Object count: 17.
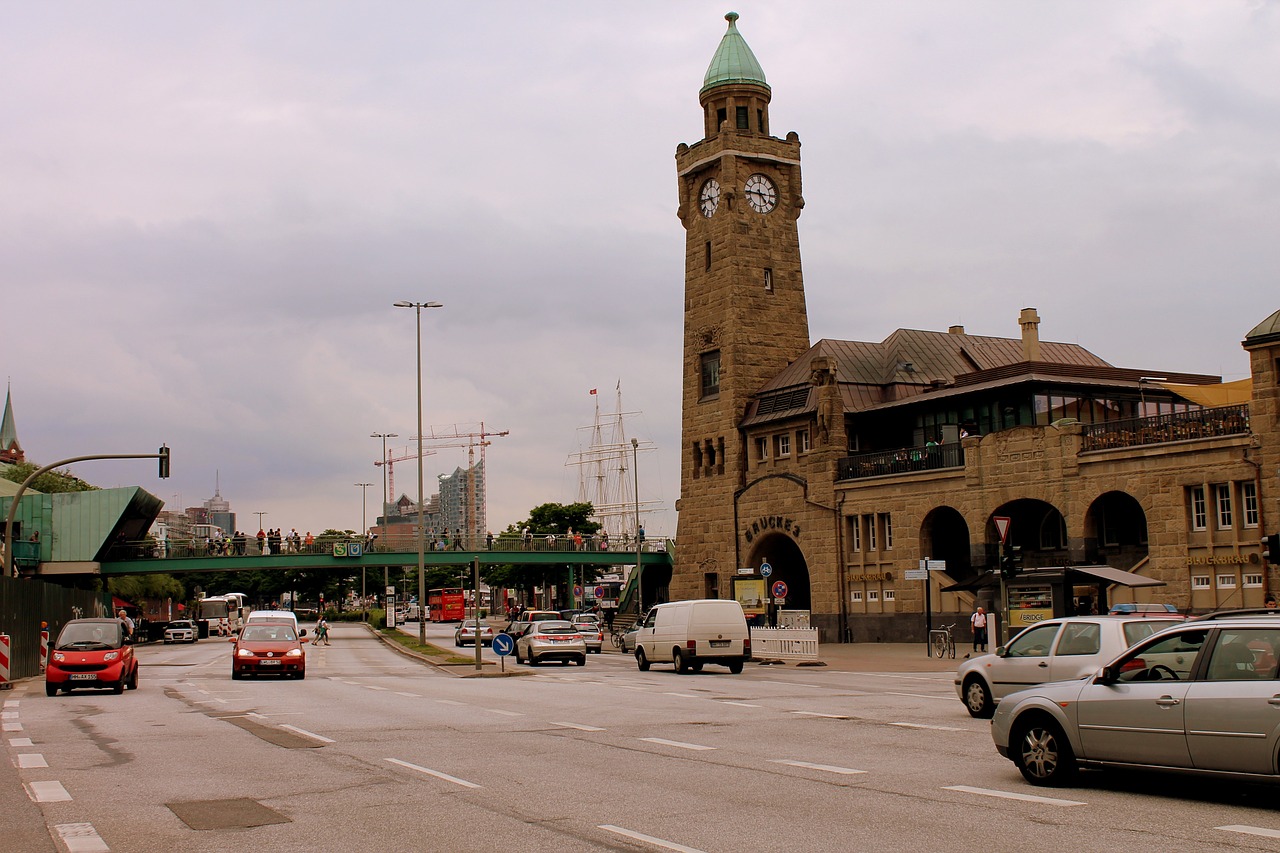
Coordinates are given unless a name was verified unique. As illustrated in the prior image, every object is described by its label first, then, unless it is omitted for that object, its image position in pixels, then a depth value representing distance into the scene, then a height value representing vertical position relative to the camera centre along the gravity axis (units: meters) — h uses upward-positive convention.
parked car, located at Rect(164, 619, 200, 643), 80.81 -3.27
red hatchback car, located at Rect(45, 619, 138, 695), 26.84 -1.58
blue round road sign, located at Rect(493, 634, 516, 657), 33.25 -1.85
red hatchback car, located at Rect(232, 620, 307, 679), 32.22 -1.95
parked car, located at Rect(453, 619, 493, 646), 61.72 -3.02
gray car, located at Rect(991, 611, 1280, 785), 9.76 -1.24
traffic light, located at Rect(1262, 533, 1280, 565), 23.58 +0.09
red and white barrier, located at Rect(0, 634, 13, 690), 29.61 -1.82
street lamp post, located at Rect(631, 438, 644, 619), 67.44 -1.44
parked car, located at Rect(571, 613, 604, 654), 50.59 -2.41
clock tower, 60.38 +12.82
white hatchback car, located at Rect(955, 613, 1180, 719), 16.52 -1.25
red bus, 97.88 -2.52
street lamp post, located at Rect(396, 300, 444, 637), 53.22 +1.82
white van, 34.00 -1.77
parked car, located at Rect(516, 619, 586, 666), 40.56 -2.29
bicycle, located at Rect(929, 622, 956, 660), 39.22 -2.55
